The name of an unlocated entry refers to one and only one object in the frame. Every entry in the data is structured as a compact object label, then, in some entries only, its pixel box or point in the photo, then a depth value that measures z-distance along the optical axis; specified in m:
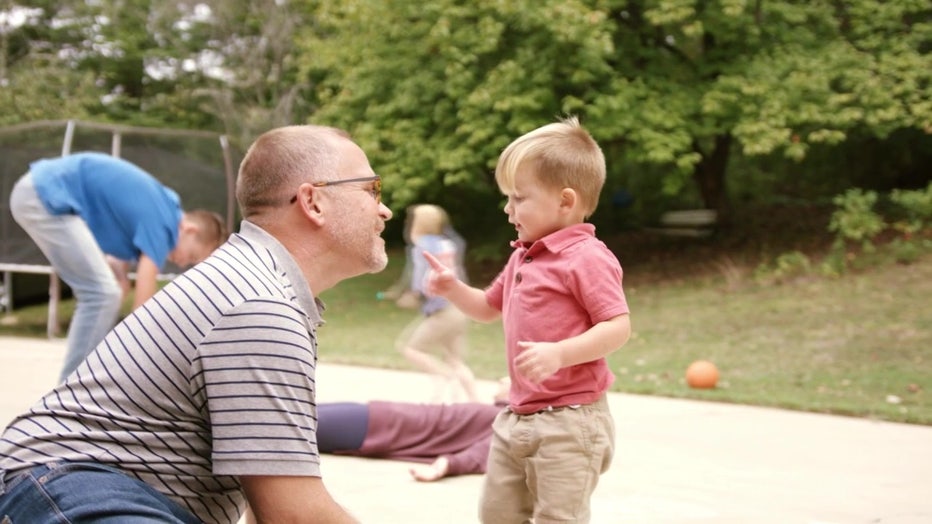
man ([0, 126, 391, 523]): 1.96
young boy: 3.16
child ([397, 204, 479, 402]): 7.21
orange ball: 8.48
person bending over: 5.54
